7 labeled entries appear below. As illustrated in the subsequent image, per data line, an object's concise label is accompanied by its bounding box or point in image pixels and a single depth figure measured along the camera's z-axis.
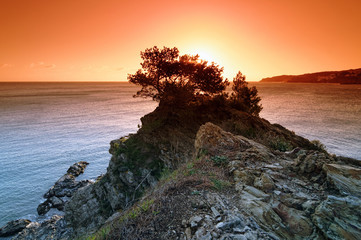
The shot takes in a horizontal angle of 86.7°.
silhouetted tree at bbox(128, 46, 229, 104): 25.69
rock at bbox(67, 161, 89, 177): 32.56
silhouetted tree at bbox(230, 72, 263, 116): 35.59
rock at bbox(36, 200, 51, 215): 24.11
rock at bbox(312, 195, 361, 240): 4.88
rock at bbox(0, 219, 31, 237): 20.41
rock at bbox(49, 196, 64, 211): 25.54
